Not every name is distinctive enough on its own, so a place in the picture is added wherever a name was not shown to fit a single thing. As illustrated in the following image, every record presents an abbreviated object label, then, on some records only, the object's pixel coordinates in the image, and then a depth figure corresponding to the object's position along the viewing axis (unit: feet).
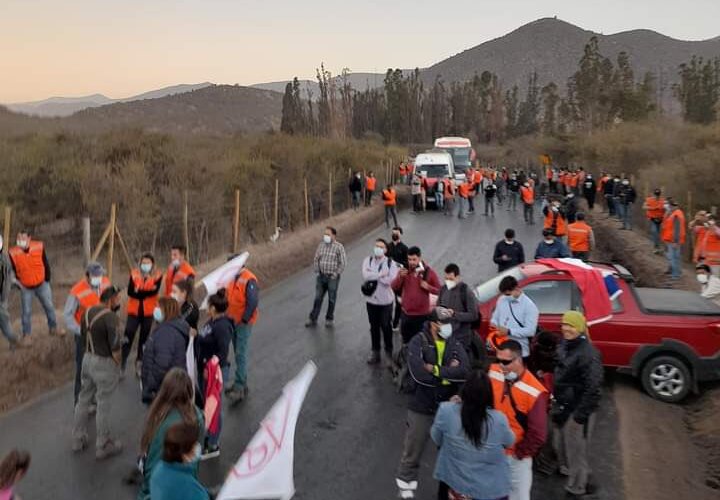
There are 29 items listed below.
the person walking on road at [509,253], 40.93
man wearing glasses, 16.44
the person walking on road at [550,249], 39.58
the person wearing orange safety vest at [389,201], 85.51
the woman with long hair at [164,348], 20.56
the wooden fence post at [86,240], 38.37
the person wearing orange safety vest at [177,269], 29.53
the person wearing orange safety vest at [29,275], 33.12
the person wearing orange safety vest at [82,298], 25.14
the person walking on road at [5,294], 31.12
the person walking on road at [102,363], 21.91
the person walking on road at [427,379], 18.57
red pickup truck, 27.86
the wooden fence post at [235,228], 57.52
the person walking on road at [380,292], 31.96
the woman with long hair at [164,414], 15.10
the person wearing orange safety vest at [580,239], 44.39
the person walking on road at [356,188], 97.30
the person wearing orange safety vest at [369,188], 102.99
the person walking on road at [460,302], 22.43
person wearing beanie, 19.19
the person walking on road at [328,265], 38.22
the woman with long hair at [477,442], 14.67
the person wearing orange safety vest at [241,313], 27.32
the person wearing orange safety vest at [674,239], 47.50
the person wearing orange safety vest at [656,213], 57.72
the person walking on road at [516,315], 24.72
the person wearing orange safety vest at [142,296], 28.58
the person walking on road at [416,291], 28.37
